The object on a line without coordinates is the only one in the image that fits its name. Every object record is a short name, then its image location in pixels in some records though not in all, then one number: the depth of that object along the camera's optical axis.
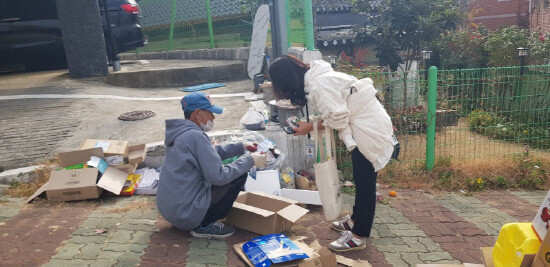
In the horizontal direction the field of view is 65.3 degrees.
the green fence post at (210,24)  11.70
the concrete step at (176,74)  9.08
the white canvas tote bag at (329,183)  3.29
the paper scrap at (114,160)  4.53
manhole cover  6.14
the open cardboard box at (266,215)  3.49
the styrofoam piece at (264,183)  4.39
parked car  8.74
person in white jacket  3.14
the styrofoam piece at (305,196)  4.23
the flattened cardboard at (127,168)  4.50
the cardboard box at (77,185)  4.13
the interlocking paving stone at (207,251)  3.09
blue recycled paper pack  2.92
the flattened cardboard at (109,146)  4.53
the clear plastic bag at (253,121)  5.18
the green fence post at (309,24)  6.17
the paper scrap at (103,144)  4.58
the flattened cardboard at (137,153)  4.58
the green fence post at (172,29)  12.95
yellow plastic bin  2.25
